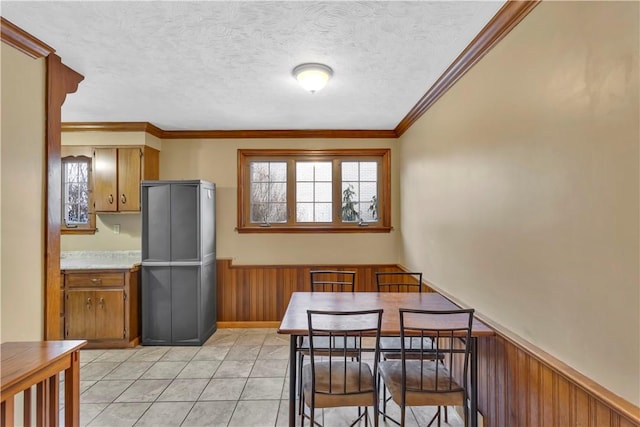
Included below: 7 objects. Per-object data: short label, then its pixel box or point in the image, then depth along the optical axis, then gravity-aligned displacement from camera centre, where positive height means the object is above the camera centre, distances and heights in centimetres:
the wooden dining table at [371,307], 199 -71
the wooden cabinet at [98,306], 362 -103
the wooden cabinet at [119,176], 401 +47
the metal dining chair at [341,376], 185 -98
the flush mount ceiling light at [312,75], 243 +106
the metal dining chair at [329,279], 433 -88
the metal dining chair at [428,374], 183 -99
